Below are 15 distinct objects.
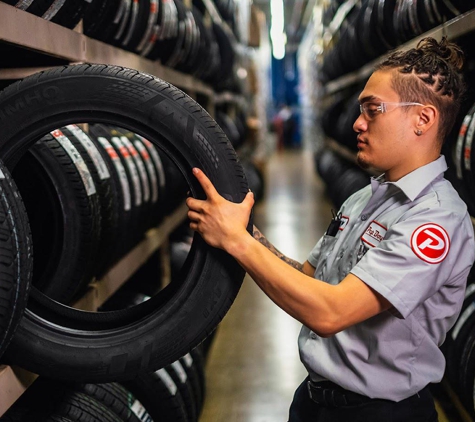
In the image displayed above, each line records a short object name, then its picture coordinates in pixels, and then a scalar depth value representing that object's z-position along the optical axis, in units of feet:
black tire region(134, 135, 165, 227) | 8.27
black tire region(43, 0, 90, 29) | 5.18
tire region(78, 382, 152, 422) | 5.83
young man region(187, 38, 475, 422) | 4.09
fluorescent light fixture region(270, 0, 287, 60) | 50.75
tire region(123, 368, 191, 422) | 6.70
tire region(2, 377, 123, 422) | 5.01
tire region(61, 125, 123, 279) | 5.55
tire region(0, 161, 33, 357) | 3.45
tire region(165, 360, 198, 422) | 7.20
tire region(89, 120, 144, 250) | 6.84
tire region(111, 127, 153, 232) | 7.64
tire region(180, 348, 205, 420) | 7.75
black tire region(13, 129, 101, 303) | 4.87
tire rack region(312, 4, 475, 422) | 6.34
